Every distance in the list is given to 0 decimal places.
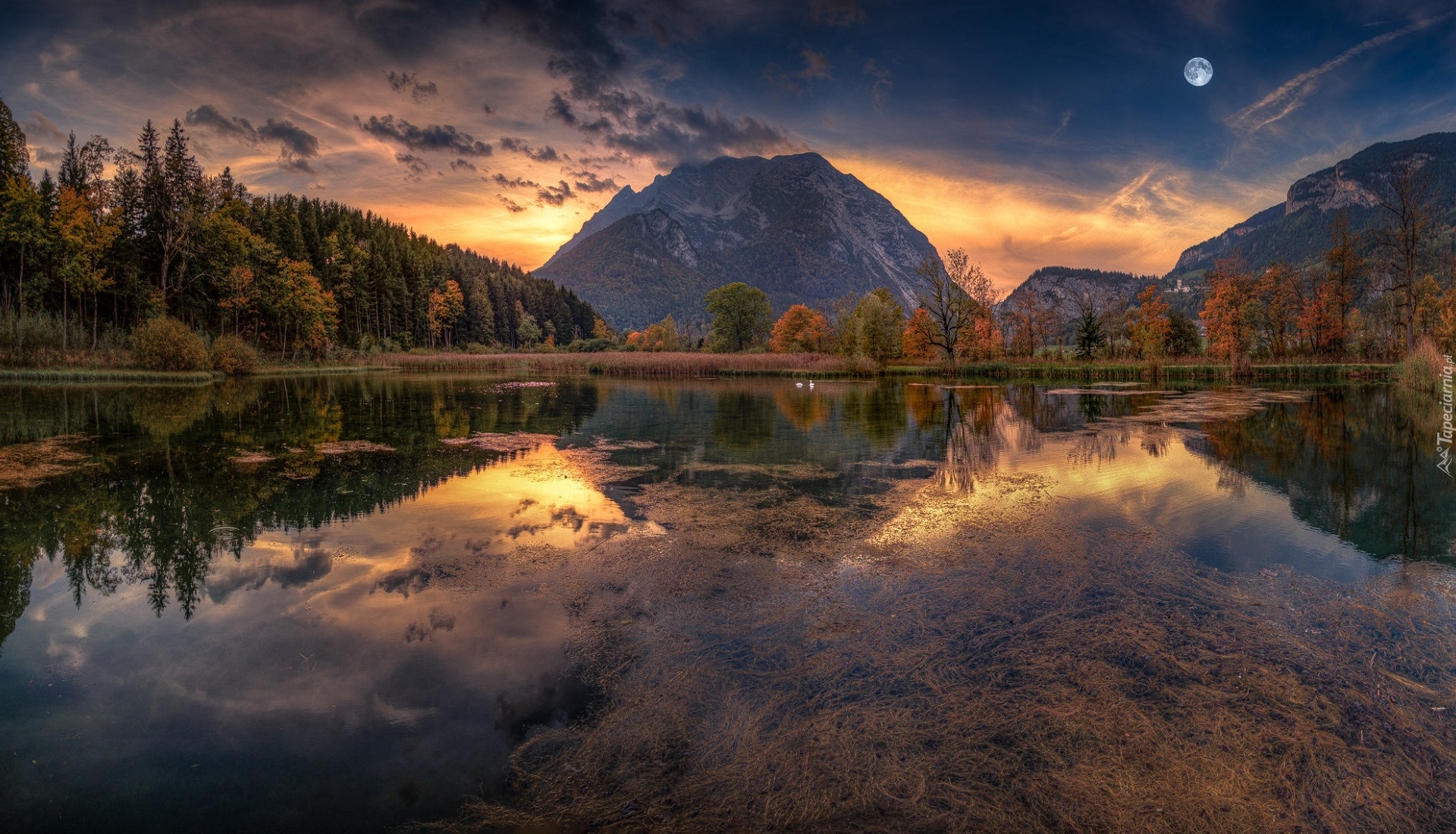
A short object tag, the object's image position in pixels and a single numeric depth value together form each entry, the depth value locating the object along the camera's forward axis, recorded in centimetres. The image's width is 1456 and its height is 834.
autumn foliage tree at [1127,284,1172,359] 5034
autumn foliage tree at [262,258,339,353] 5584
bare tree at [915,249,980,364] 5375
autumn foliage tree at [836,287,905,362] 5805
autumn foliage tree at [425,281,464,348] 8681
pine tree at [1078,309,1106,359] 5762
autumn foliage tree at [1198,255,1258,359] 4825
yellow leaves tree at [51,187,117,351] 3959
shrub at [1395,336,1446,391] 2722
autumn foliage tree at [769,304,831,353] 7595
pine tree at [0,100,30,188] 3822
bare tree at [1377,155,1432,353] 3931
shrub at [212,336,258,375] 4244
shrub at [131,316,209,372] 3684
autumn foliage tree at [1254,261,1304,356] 5134
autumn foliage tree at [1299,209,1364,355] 4775
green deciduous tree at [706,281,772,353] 8819
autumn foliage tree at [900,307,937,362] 6406
